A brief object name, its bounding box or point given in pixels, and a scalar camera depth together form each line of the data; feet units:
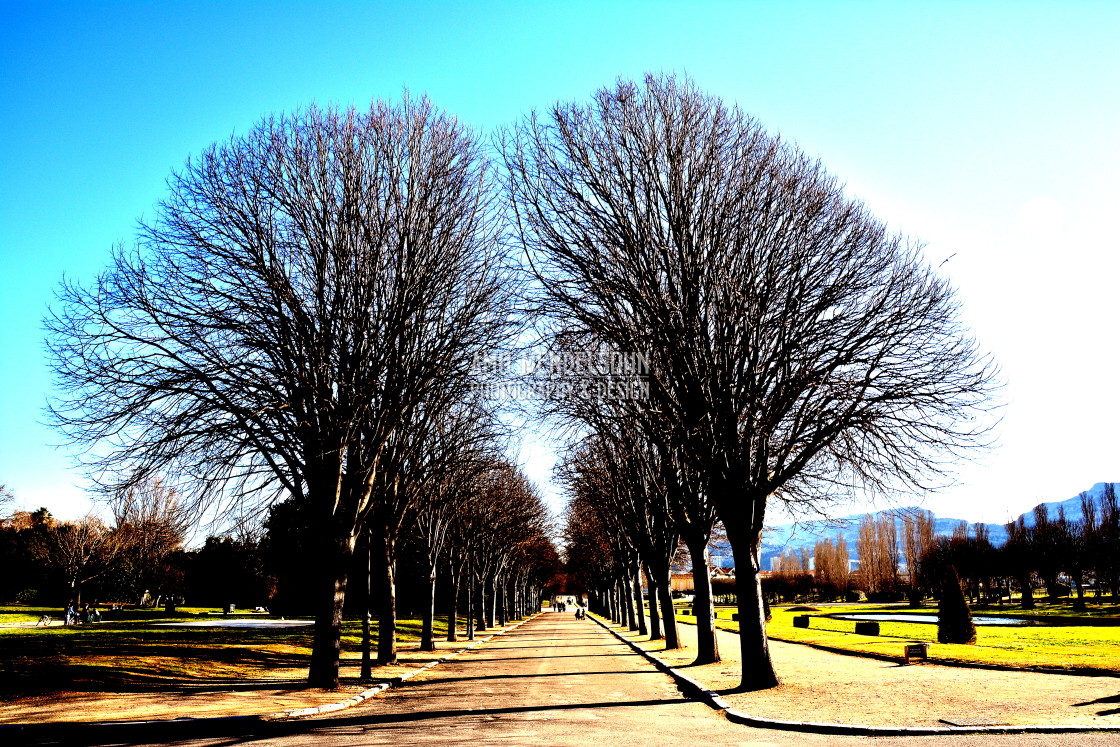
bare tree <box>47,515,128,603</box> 193.16
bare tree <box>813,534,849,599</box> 357.41
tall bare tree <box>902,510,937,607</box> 274.77
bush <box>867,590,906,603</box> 316.81
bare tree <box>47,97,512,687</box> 54.85
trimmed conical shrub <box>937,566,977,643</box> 94.32
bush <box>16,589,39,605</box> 249.34
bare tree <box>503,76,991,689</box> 54.80
